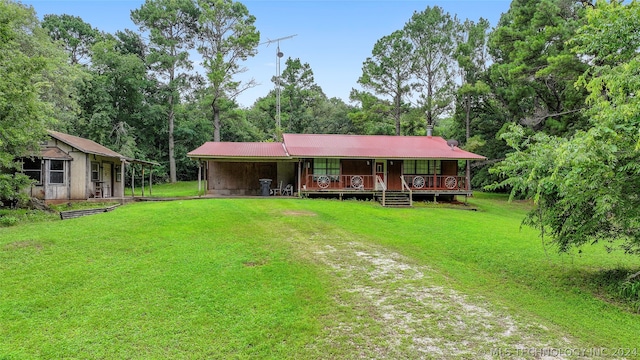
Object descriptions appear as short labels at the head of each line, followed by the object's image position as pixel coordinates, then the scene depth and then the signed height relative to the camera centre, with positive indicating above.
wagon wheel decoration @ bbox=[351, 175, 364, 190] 19.47 -0.34
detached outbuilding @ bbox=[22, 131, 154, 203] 15.74 +0.39
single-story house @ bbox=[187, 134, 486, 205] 19.50 +0.70
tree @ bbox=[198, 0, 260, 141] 33.19 +12.97
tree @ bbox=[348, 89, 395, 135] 33.22 +6.18
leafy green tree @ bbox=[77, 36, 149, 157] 29.55 +7.04
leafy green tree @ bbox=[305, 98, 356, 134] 41.59 +6.77
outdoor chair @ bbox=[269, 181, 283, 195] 20.63 -0.83
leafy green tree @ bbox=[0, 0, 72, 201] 11.71 +2.43
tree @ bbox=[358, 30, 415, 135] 31.80 +9.93
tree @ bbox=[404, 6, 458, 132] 31.05 +11.07
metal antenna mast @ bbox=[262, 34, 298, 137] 34.38 +12.23
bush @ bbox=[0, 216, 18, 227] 11.37 -1.42
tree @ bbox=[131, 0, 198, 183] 33.25 +13.35
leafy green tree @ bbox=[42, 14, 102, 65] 34.00 +14.40
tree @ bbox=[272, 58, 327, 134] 42.62 +10.26
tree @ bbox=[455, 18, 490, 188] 28.14 +9.80
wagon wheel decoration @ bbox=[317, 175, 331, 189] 19.47 -0.22
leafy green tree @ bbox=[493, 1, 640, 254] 5.42 +0.26
